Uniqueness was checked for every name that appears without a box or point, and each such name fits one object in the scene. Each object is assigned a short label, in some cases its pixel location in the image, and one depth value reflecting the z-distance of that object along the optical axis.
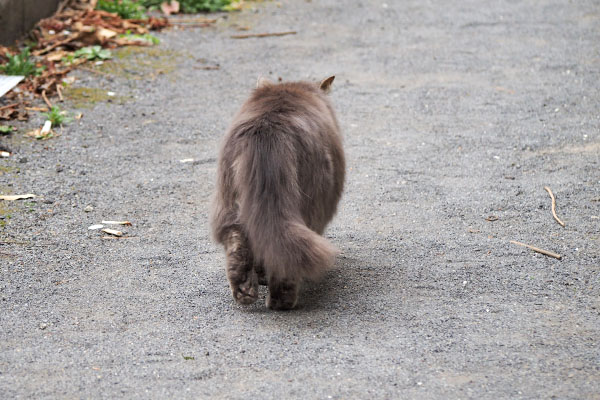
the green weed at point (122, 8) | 19.86
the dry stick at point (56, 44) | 16.99
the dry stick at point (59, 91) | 15.11
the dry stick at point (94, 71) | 16.51
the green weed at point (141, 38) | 18.51
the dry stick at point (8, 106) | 14.11
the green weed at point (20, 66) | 15.50
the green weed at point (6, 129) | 13.36
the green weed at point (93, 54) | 17.23
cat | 7.55
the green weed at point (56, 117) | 13.92
